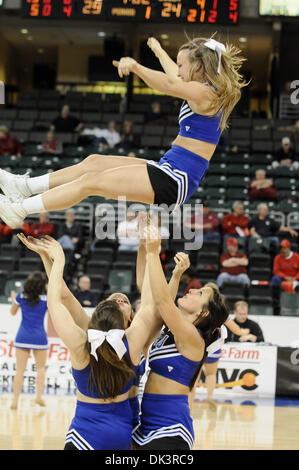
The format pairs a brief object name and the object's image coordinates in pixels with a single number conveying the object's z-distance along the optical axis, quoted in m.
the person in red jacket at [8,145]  16.38
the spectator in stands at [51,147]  16.22
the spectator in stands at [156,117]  17.77
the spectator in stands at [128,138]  16.42
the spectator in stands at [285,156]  15.70
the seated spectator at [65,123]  17.44
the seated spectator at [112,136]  16.72
